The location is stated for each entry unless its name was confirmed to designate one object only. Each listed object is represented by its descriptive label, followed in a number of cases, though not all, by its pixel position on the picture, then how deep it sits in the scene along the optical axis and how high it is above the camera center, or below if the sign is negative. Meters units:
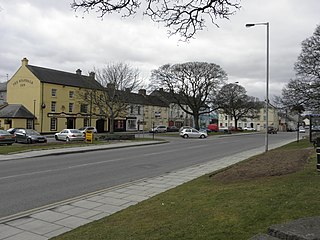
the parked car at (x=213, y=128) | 81.94 -0.91
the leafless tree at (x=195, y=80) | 57.19 +7.52
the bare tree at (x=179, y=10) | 6.70 +2.42
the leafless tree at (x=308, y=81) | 31.88 +4.29
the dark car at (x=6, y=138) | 28.12 -1.23
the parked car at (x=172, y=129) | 75.44 -1.11
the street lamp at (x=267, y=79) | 20.83 +3.26
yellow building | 52.47 +4.24
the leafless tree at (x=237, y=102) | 61.87 +4.89
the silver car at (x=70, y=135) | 34.44 -1.20
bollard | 9.44 -0.95
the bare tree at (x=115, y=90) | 44.50 +4.46
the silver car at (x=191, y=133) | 49.22 -1.30
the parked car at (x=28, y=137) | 30.73 -1.23
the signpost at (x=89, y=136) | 32.53 -1.18
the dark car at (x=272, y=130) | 81.01 -1.45
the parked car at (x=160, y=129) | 69.51 -1.03
